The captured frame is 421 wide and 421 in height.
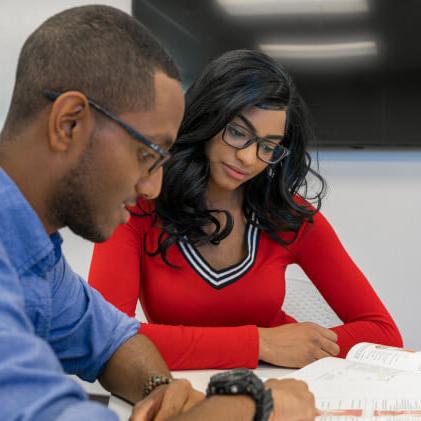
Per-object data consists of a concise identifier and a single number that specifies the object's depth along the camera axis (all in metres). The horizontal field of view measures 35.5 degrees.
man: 0.77
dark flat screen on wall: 2.47
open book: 0.94
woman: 1.46
